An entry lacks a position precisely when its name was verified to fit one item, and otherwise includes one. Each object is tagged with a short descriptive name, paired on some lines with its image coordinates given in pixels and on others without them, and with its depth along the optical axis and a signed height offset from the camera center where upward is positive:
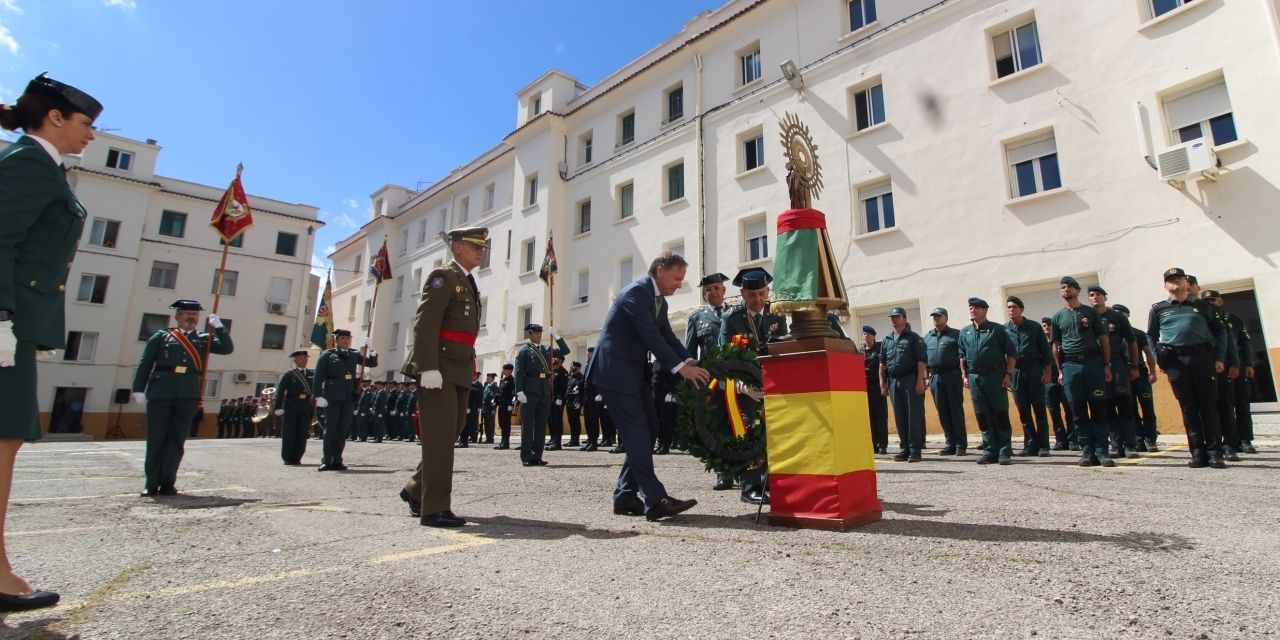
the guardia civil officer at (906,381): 8.67 +0.82
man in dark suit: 4.28 +0.48
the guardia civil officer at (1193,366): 6.55 +0.78
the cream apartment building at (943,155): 11.65 +7.14
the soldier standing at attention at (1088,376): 6.89 +0.70
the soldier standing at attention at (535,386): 10.01 +0.84
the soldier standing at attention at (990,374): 7.89 +0.84
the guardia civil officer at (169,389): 6.00 +0.47
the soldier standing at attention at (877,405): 10.51 +0.56
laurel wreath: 4.50 +0.14
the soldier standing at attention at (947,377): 8.74 +0.85
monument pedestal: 3.79 +0.01
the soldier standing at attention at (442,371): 4.28 +0.46
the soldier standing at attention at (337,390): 8.78 +0.69
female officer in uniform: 2.48 +0.79
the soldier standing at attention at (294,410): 9.90 +0.43
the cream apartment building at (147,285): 33.84 +9.07
